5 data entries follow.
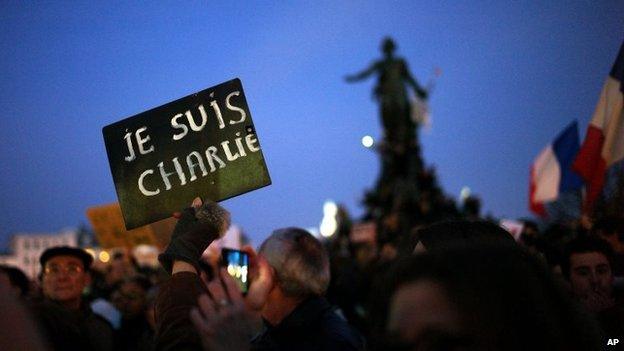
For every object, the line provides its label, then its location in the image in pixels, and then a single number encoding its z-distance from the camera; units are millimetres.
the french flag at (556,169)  10047
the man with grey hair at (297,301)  3008
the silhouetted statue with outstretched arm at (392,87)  22642
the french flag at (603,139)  5855
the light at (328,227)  23628
